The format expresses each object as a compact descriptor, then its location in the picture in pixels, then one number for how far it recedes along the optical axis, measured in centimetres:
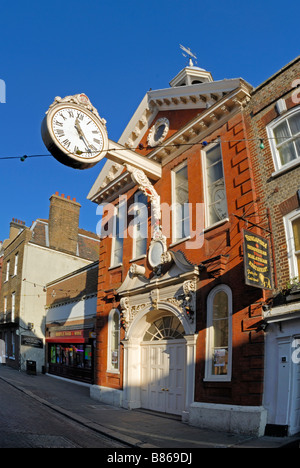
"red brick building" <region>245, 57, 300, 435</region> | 779
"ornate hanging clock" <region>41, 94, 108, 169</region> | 945
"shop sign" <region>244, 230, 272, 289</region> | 800
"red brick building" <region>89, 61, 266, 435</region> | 909
